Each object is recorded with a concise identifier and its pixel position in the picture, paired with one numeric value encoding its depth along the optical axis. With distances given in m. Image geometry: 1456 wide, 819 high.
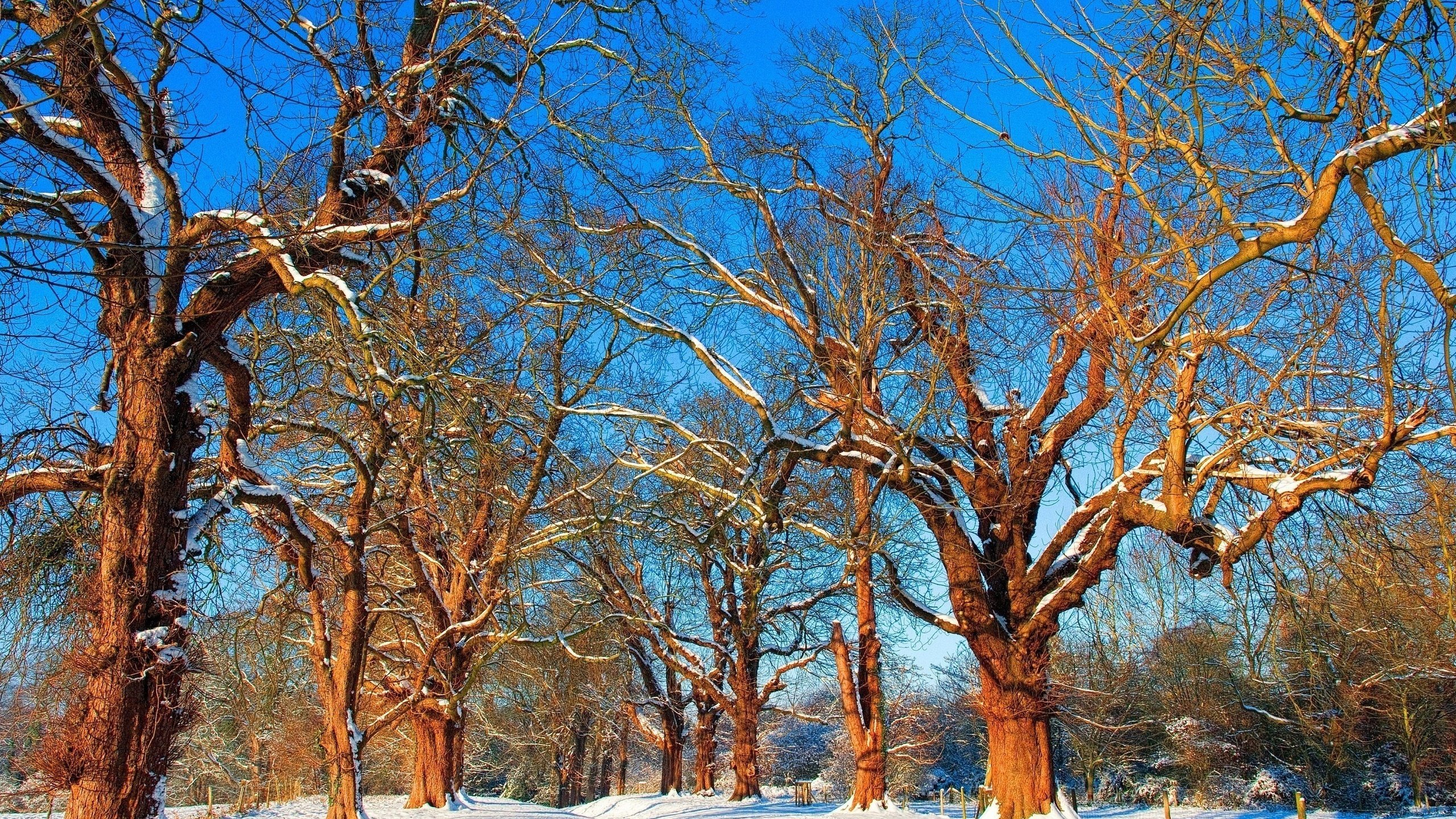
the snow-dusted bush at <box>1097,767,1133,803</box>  30.94
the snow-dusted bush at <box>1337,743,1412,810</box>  22.06
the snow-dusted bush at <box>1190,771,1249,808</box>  25.78
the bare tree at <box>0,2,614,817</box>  4.93
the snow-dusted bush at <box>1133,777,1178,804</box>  28.75
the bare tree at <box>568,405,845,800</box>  9.20
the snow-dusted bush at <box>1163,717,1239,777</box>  26.44
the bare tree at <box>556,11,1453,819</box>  6.17
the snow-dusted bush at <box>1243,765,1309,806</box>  24.27
